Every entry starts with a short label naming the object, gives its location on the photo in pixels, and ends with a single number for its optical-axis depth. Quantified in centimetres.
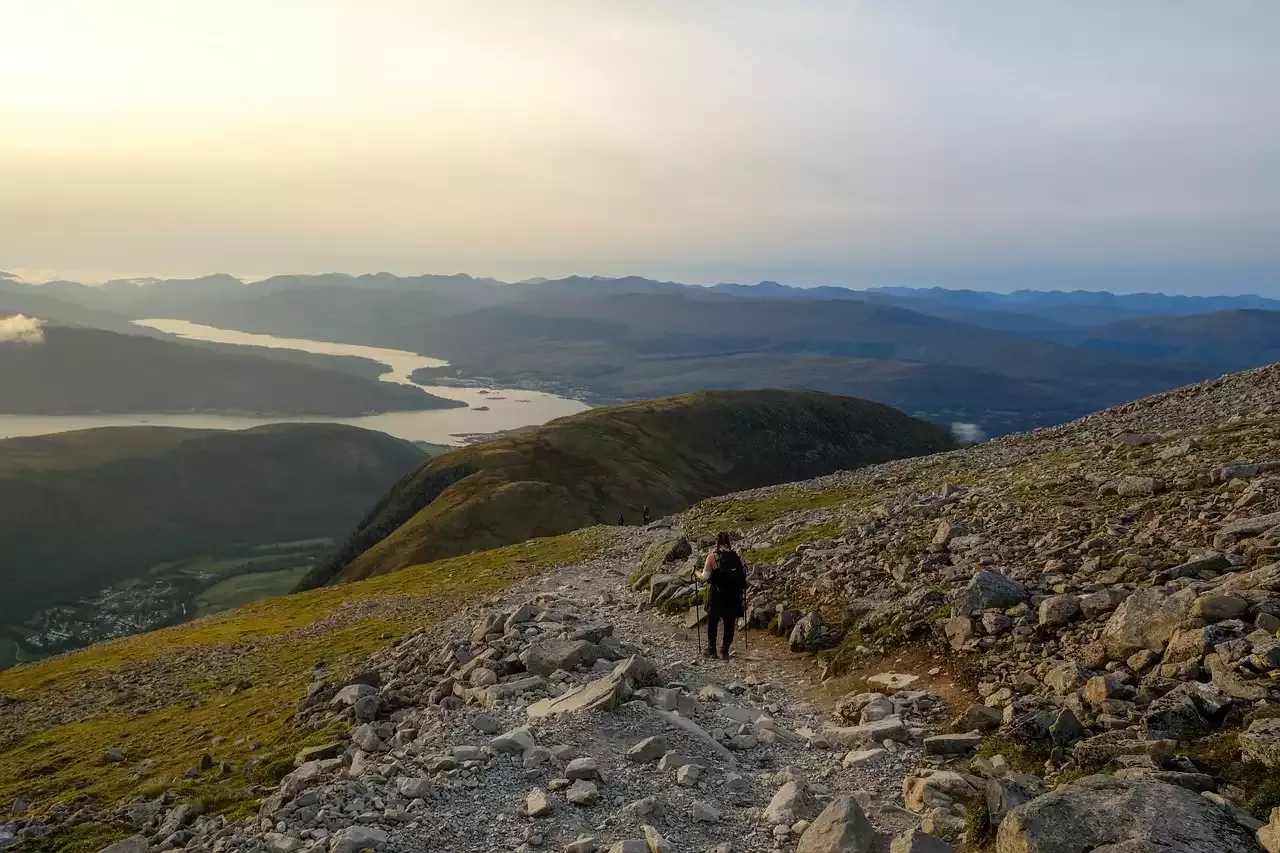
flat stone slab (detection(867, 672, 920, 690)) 1736
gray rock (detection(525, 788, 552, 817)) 1235
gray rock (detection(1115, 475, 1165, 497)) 2358
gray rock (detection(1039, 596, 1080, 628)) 1655
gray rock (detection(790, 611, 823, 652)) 2177
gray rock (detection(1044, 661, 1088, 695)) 1417
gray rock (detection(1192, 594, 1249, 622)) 1382
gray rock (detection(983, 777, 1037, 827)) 1041
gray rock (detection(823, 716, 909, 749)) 1476
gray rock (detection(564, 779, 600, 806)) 1262
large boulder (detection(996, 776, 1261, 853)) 885
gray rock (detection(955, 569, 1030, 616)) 1839
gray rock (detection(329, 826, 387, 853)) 1161
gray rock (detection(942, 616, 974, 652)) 1791
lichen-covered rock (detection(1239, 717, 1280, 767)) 1022
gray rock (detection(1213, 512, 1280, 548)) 1726
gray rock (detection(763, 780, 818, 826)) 1192
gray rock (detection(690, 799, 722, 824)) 1213
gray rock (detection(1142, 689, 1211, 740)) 1162
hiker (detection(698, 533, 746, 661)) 2206
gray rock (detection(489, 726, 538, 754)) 1446
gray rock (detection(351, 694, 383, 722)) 1877
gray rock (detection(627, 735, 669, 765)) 1402
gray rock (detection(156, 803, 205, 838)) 1496
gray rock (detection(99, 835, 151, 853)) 1431
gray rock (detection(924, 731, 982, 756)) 1373
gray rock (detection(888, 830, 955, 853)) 998
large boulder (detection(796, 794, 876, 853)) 1045
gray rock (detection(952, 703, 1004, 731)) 1423
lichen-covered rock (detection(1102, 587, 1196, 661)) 1427
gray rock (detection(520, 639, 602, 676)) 1909
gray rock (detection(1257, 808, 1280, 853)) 854
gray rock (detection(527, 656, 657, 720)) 1595
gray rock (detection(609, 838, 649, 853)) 1088
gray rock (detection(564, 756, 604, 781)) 1331
